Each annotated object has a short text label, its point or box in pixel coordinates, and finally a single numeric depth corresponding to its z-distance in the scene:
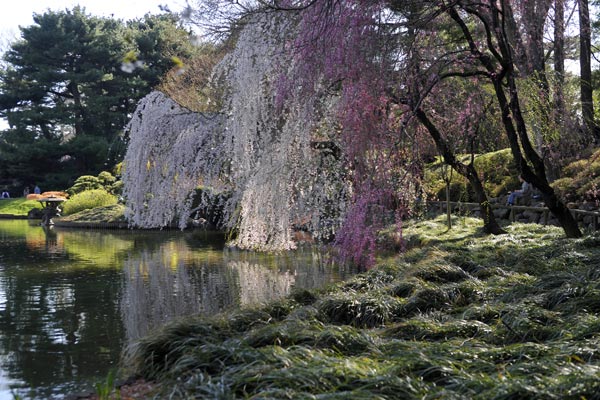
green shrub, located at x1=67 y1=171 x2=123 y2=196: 30.08
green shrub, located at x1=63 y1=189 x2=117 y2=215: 28.44
